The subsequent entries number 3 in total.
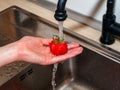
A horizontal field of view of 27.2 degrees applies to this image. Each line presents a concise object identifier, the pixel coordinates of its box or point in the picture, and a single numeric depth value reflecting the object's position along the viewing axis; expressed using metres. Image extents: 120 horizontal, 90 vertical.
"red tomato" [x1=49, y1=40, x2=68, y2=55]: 0.81
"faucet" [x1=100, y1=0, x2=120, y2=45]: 0.78
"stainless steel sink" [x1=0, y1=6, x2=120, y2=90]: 0.86
